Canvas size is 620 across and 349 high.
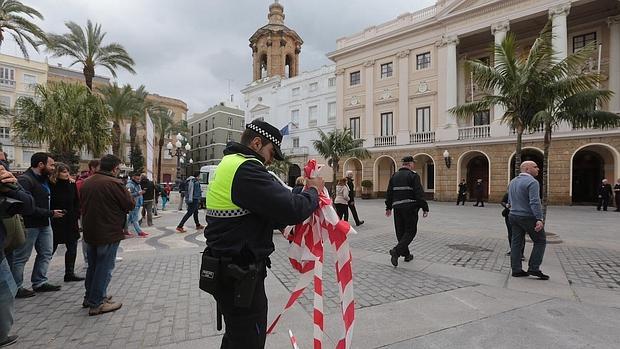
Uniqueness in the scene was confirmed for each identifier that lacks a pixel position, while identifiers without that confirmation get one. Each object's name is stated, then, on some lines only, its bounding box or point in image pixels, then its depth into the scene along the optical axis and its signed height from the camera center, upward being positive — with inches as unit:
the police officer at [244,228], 76.9 -13.7
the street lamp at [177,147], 775.3 +61.6
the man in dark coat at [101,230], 152.6 -26.8
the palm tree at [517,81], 334.3 +95.6
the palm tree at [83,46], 800.9 +301.6
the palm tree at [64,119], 622.8 +98.4
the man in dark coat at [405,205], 233.4 -23.6
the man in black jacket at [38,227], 169.3 -29.7
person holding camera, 116.6 -33.9
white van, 908.2 -10.4
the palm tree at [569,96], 331.0 +76.2
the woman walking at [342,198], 406.6 -32.3
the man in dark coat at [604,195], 676.7 -47.8
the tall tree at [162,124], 1592.0 +246.0
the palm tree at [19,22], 519.8 +235.3
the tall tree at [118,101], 1087.6 +230.0
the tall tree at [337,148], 992.2 +71.6
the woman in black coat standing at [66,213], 195.0 -25.1
